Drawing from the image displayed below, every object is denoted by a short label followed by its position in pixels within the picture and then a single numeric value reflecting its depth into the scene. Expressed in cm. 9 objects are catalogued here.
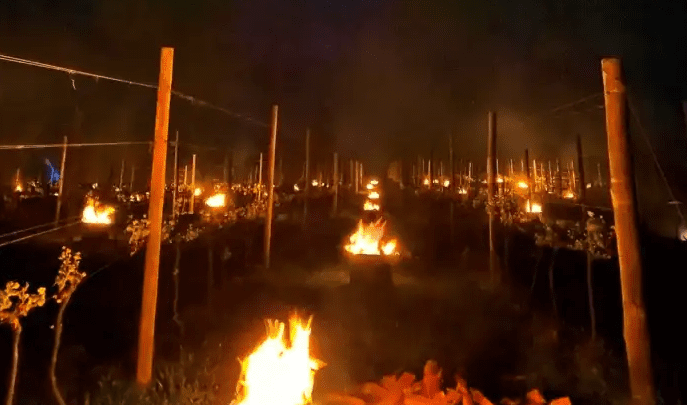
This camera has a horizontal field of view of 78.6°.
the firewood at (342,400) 680
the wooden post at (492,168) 1517
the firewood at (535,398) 684
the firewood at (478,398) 661
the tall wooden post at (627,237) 616
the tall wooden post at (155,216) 700
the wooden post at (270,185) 1688
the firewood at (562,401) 655
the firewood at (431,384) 691
